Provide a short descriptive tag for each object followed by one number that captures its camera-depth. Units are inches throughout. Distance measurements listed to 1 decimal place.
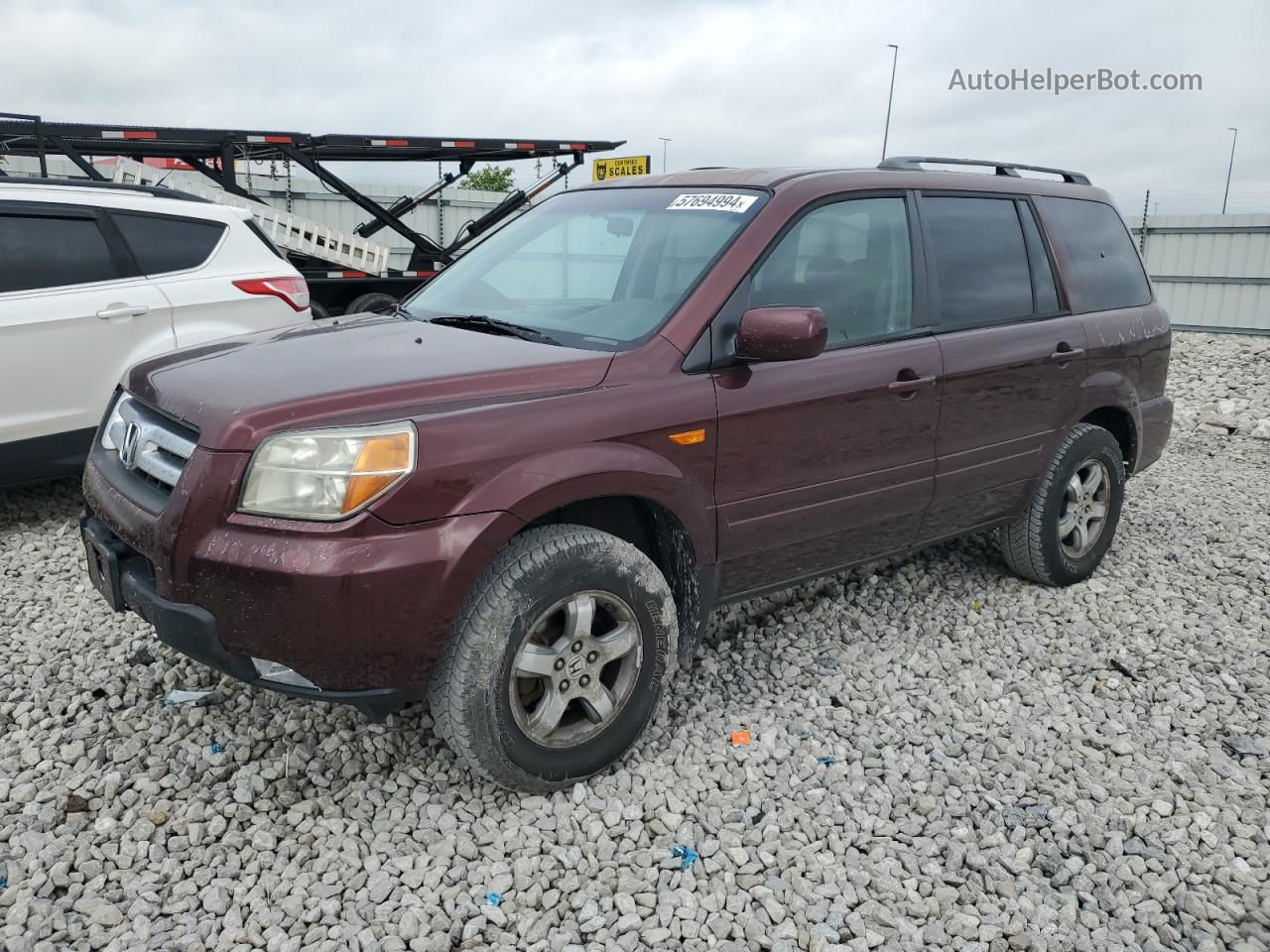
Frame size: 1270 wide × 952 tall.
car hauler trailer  341.4
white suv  195.0
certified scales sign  423.5
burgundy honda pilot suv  99.0
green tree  1601.1
